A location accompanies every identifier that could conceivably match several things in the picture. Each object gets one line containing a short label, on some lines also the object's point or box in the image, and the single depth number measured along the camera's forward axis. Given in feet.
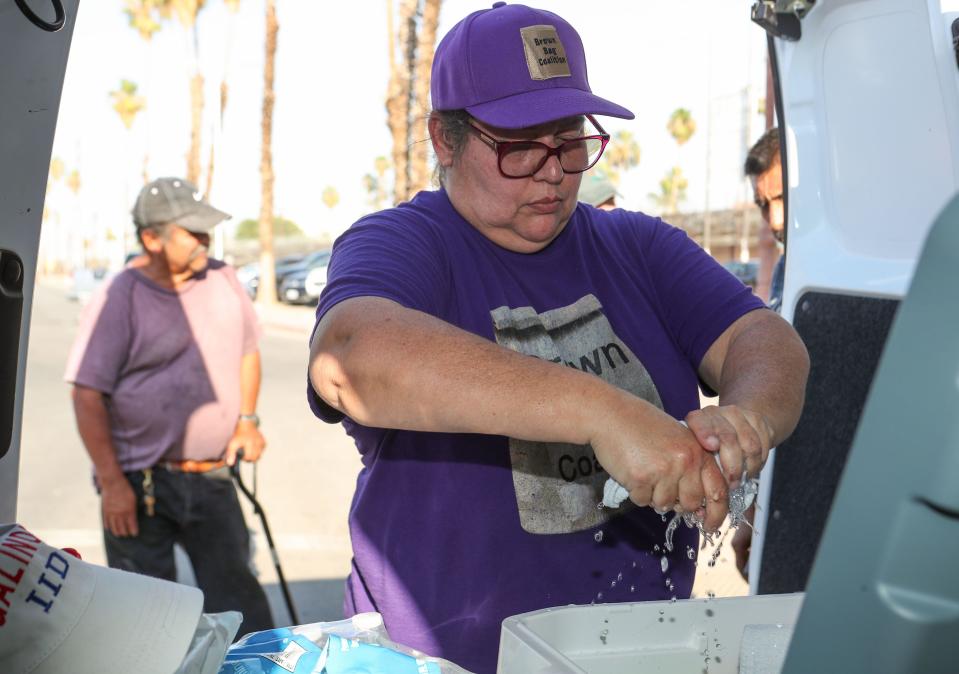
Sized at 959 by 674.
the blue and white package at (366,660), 4.36
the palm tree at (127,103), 172.14
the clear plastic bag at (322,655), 4.36
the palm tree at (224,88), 103.22
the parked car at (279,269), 108.78
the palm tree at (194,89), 108.88
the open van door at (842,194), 7.50
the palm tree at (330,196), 311.06
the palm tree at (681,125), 204.33
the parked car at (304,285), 94.02
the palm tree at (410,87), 57.16
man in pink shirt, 13.62
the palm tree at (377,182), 264.11
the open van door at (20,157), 5.27
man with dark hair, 13.94
